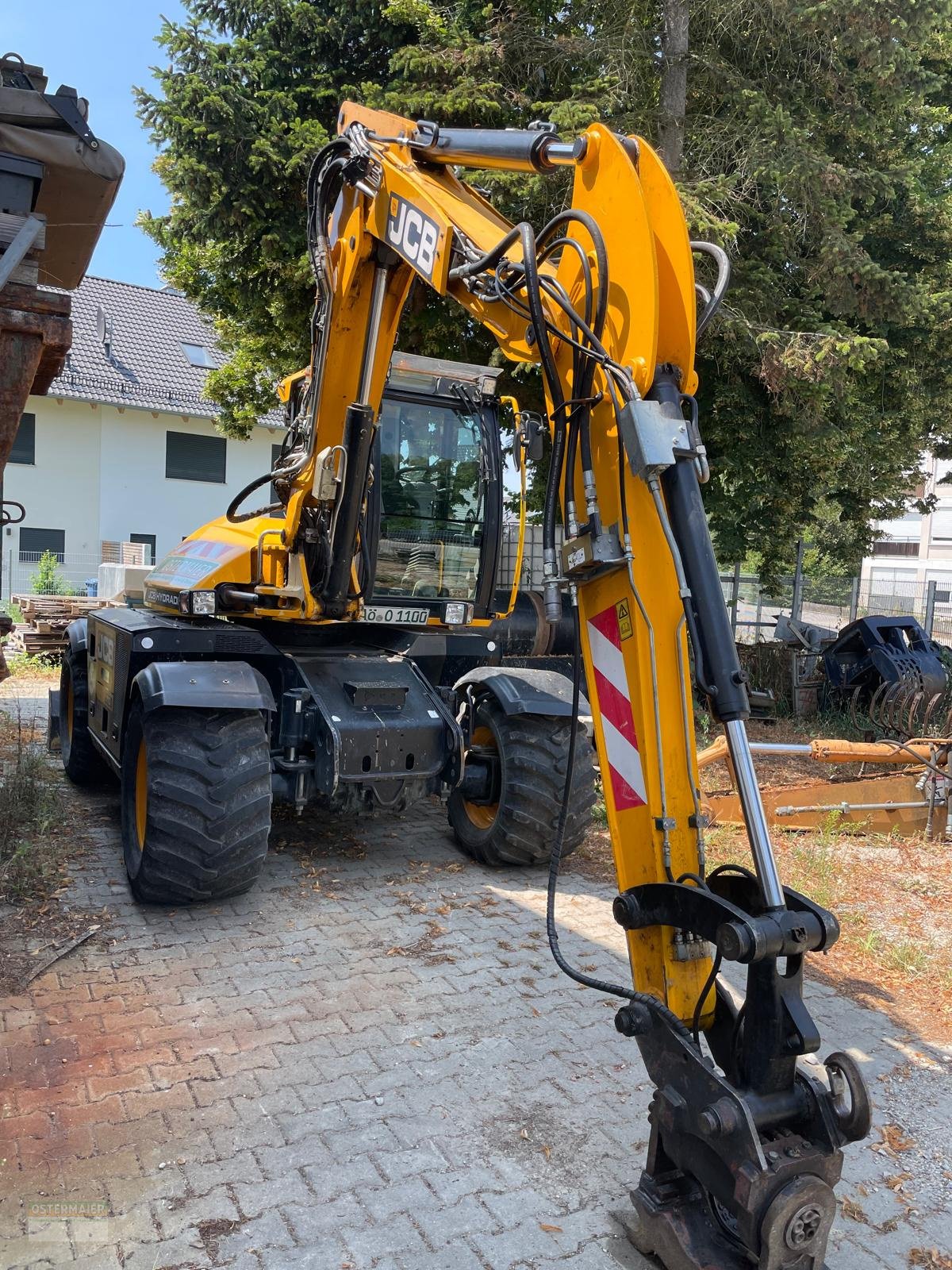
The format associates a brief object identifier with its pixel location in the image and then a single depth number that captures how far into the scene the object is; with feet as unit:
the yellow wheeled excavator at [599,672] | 8.04
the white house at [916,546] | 142.00
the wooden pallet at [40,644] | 46.98
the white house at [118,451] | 72.84
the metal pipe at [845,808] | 21.06
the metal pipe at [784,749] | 19.80
